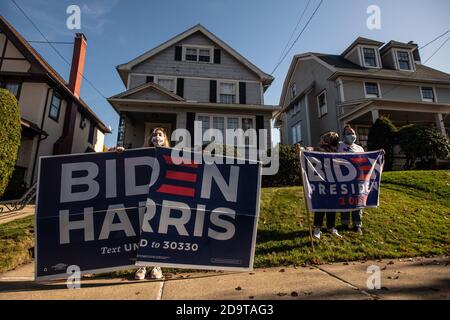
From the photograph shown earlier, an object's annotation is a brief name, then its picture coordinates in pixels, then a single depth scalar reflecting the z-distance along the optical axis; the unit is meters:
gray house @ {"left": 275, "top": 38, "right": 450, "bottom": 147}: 15.91
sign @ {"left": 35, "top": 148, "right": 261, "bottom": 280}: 3.10
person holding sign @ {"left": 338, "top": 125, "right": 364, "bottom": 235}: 4.87
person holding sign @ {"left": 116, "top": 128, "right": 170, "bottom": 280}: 3.26
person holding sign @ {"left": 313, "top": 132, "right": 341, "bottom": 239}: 4.66
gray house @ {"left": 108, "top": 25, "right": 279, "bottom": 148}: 14.75
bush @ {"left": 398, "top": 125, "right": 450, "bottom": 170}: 11.79
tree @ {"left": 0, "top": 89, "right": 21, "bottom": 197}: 8.68
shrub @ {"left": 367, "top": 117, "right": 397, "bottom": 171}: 12.61
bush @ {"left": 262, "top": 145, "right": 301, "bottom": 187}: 10.02
